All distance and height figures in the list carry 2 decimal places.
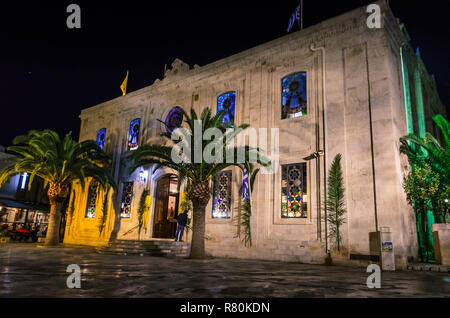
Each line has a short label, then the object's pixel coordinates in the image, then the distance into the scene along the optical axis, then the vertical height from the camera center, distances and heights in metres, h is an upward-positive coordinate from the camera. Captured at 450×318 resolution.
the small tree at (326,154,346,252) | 11.51 +1.41
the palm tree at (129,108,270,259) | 12.22 +2.61
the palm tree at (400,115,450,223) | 10.94 +2.85
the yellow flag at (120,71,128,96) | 21.59 +9.54
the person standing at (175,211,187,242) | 14.20 +0.45
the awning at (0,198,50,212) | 25.92 +1.89
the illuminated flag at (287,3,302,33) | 14.45 +9.77
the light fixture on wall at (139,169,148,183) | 17.86 +3.10
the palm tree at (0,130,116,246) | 17.08 +3.37
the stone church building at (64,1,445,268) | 11.36 +4.26
